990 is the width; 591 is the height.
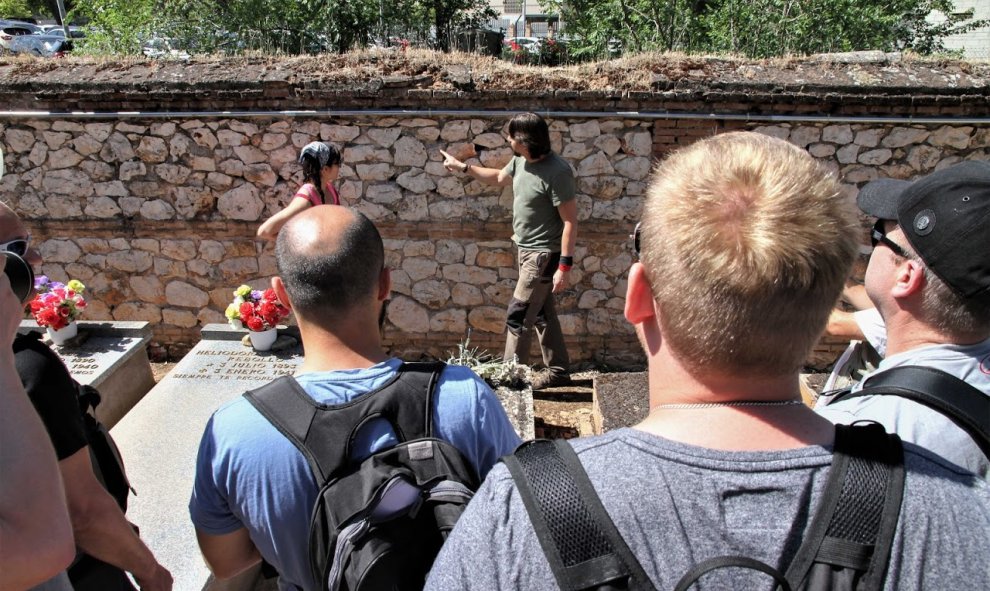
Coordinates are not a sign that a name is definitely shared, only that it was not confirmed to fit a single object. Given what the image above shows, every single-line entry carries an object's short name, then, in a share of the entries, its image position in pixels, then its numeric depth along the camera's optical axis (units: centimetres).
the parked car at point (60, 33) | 2272
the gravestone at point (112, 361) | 488
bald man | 154
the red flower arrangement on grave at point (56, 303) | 505
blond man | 90
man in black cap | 152
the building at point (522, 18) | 3323
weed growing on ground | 484
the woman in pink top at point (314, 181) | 432
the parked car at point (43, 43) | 1914
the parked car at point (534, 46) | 1456
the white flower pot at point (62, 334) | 516
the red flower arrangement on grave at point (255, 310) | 504
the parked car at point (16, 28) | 2607
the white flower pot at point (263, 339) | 511
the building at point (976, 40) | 1517
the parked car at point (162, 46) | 1005
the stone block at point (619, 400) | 462
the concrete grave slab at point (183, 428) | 330
